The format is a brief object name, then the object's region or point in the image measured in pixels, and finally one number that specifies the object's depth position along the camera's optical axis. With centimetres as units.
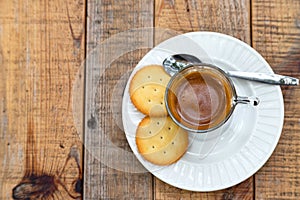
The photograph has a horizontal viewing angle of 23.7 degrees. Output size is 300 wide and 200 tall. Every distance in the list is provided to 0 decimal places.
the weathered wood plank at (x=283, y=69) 72
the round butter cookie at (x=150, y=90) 70
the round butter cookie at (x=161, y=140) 70
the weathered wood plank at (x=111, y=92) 73
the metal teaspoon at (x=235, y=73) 70
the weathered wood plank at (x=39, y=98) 73
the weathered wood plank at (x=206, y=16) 74
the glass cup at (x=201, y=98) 69
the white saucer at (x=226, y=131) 70
